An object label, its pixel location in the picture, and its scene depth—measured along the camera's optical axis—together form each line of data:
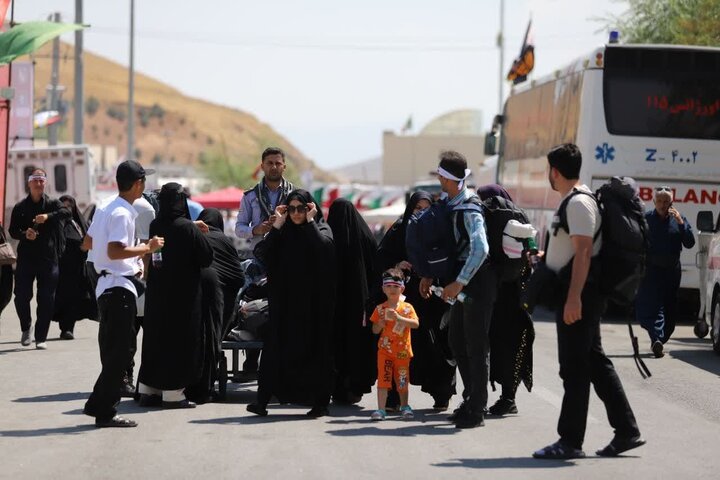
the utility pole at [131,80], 50.56
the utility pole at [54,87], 49.51
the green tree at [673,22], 30.28
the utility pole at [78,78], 42.03
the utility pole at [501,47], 70.38
